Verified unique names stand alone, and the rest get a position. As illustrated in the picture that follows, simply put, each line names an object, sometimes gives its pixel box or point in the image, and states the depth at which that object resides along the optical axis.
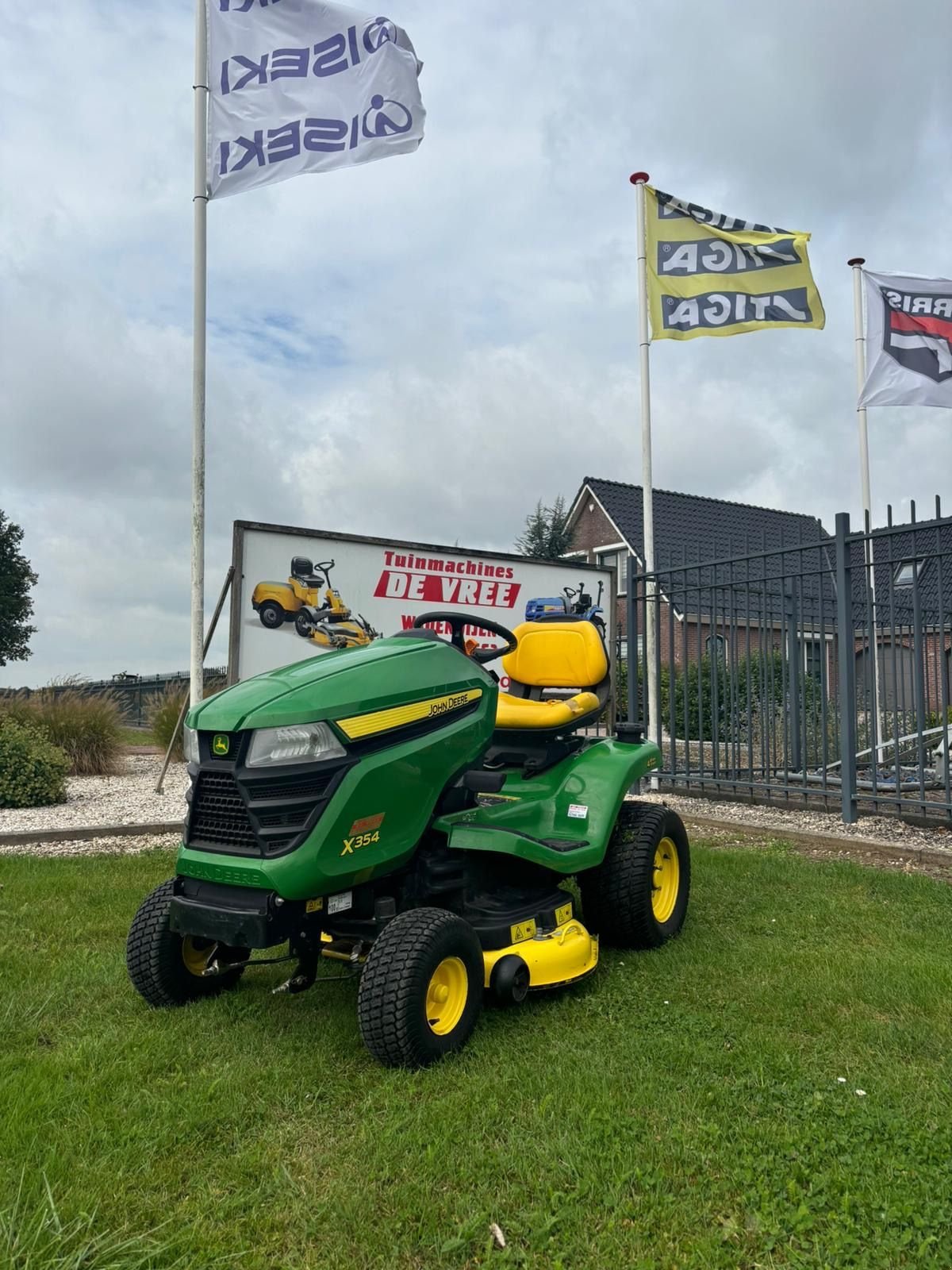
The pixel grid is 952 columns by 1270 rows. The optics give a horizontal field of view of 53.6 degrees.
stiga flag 9.20
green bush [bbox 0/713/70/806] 7.48
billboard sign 7.83
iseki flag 7.57
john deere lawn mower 2.71
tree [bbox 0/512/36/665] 24.62
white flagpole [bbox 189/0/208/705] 7.34
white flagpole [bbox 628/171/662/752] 9.01
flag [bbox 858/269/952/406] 11.17
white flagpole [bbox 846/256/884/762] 11.61
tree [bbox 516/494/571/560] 27.48
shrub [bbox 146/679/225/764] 10.95
